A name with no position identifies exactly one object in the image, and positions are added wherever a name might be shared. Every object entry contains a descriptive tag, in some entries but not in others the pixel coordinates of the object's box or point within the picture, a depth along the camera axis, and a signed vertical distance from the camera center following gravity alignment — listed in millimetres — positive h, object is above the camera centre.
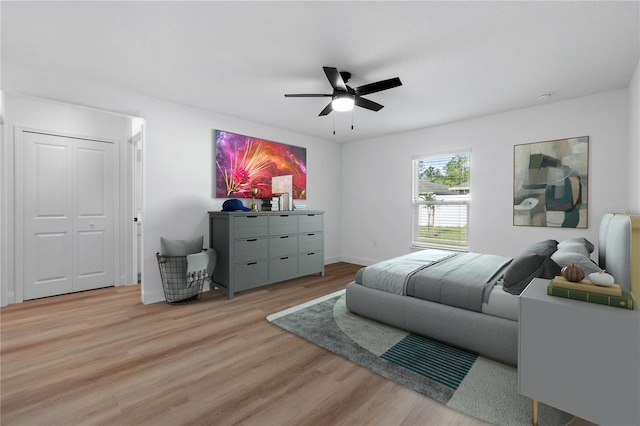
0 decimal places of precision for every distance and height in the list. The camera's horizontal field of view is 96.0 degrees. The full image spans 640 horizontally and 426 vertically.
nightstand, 1309 -713
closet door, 3588 -47
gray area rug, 1661 -1123
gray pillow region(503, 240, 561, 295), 2132 -437
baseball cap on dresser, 3910 +80
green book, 1381 -430
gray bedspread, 2338 -598
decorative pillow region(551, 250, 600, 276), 1919 -340
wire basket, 3430 -837
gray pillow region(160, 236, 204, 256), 3553 -453
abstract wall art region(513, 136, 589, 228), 3541 +369
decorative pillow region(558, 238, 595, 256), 2437 -278
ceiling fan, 2603 +1181
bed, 1906 -659
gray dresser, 3695 -501
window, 4617 +181
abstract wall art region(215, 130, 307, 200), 4223 +755
